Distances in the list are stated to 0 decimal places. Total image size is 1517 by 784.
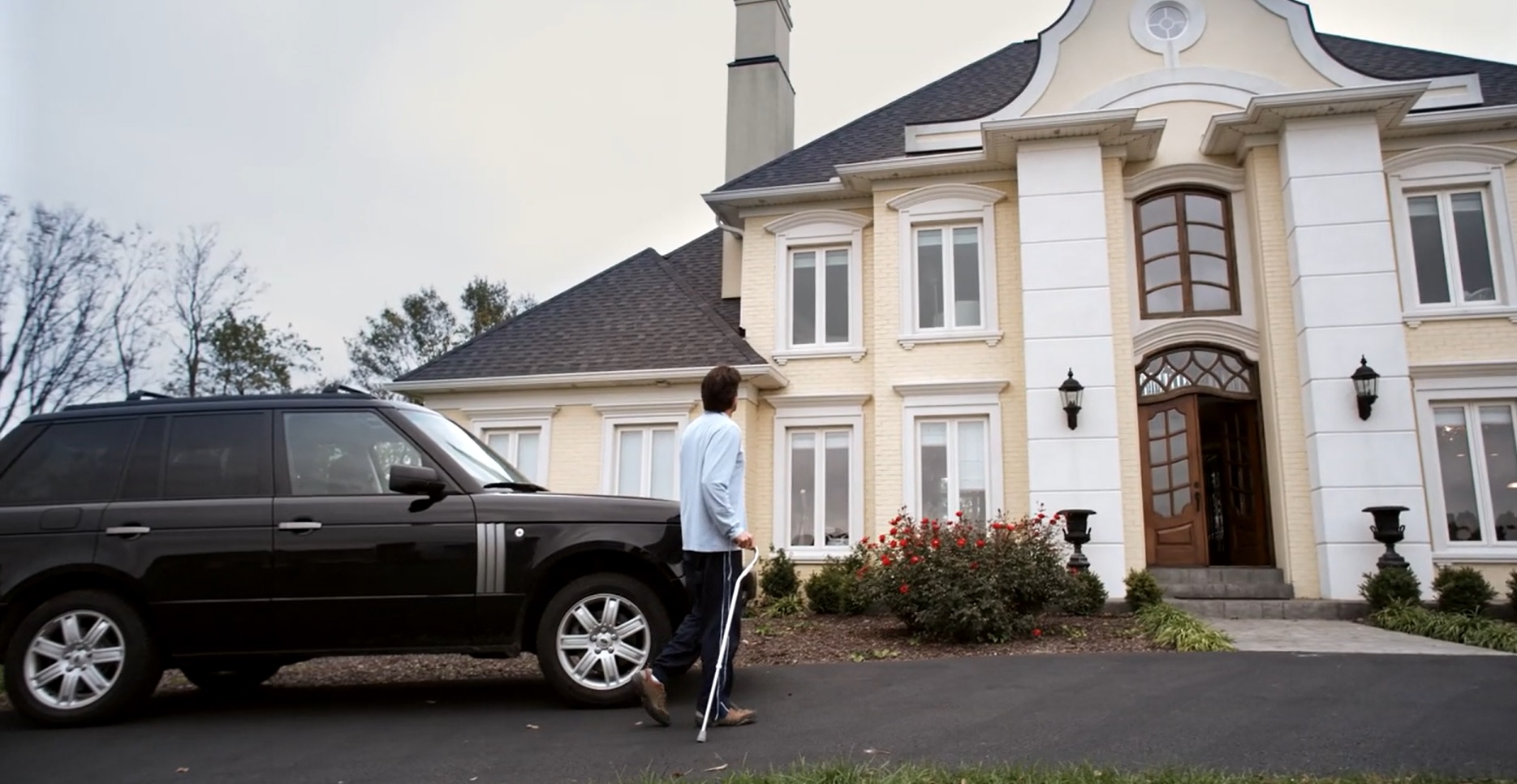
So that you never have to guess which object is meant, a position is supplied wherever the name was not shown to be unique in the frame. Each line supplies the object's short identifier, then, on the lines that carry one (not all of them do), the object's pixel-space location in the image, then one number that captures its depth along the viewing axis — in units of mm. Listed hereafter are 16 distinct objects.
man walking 5105
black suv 5570
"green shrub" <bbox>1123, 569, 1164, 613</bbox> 10883
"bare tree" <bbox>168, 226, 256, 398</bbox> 24031
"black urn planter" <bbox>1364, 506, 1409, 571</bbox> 10688
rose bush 8586
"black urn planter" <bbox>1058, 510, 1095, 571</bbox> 11562
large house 11680
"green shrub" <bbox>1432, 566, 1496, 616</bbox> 10125
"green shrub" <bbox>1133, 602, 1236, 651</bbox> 7953
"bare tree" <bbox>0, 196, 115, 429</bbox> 17609
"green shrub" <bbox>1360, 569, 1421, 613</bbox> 10352
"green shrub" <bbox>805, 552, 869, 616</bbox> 11516
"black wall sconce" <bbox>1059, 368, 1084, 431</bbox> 11953
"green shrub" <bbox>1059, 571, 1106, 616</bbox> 9797
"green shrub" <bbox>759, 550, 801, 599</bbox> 12648
